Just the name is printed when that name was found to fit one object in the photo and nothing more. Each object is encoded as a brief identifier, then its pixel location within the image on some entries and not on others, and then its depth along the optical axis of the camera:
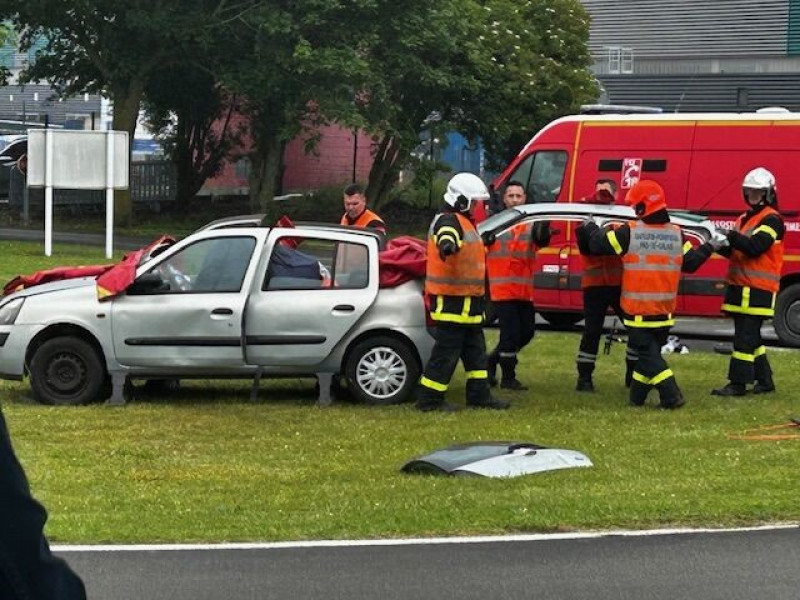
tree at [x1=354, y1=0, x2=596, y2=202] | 33.97
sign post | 25.41
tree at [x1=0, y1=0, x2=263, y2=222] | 33.06
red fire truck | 17.62
